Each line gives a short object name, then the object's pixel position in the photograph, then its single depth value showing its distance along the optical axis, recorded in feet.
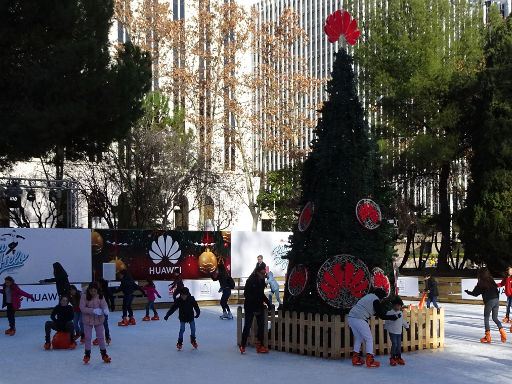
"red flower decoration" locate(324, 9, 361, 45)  49.01
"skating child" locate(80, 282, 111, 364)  42.22
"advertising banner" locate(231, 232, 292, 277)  100.17
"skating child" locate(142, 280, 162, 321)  68.54
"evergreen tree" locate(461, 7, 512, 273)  113.50
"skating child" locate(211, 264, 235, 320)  67.77
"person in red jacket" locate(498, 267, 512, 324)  63.46
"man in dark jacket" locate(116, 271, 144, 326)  64.44
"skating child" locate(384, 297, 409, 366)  40.70
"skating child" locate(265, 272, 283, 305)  74.53
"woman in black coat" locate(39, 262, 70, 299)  62.23
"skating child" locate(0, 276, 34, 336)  58.54
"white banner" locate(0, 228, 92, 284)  78.59
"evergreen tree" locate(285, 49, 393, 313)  45.96
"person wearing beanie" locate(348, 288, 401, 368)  39.93
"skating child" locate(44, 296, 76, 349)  48.65
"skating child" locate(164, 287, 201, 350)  47.24
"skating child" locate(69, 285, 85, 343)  50.16
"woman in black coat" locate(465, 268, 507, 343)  50.98
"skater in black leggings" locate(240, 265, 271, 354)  45.93
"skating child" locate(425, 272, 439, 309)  71.10
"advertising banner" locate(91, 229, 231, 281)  87.51
